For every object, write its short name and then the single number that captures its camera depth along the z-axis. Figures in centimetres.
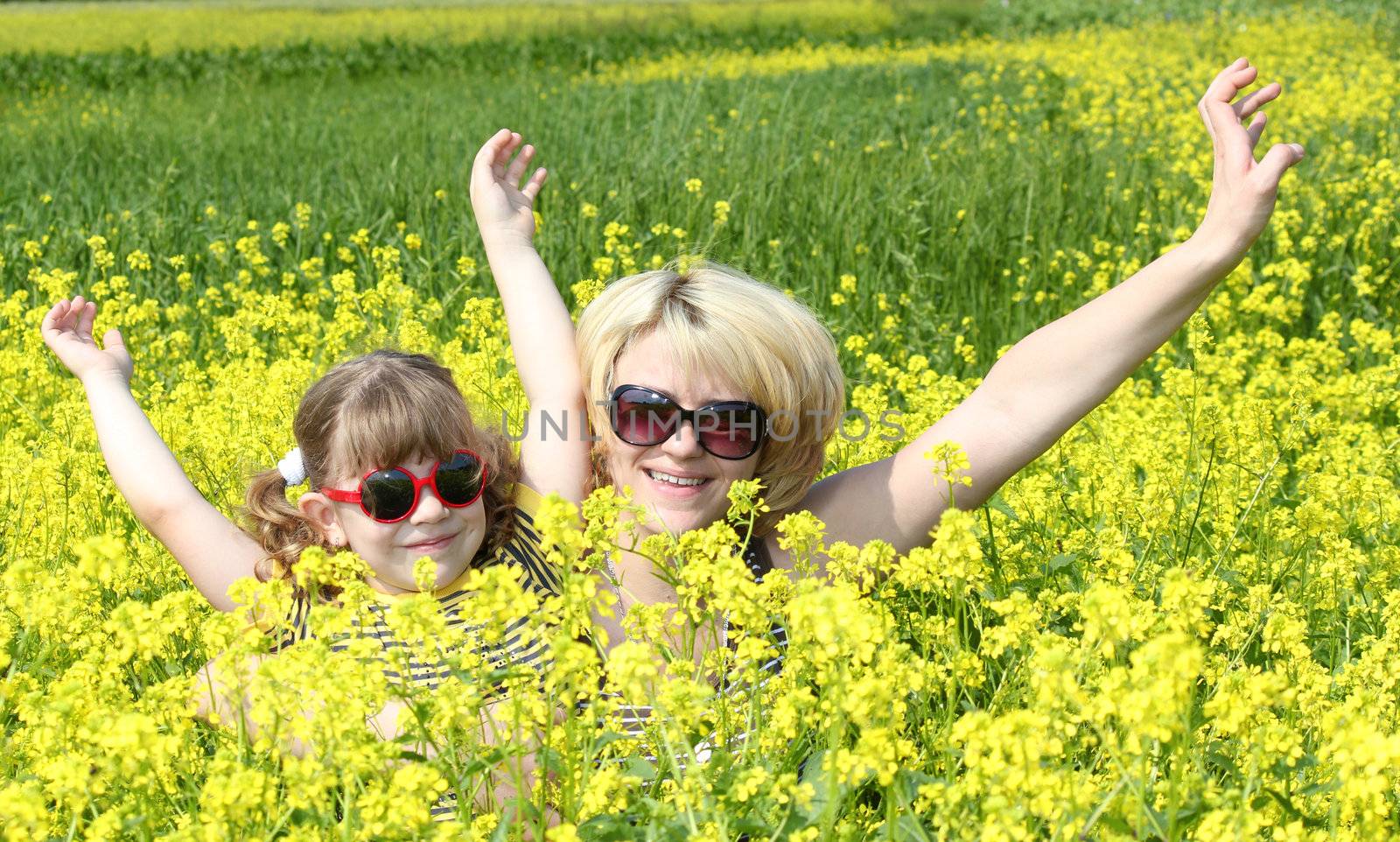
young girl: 300
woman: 288
